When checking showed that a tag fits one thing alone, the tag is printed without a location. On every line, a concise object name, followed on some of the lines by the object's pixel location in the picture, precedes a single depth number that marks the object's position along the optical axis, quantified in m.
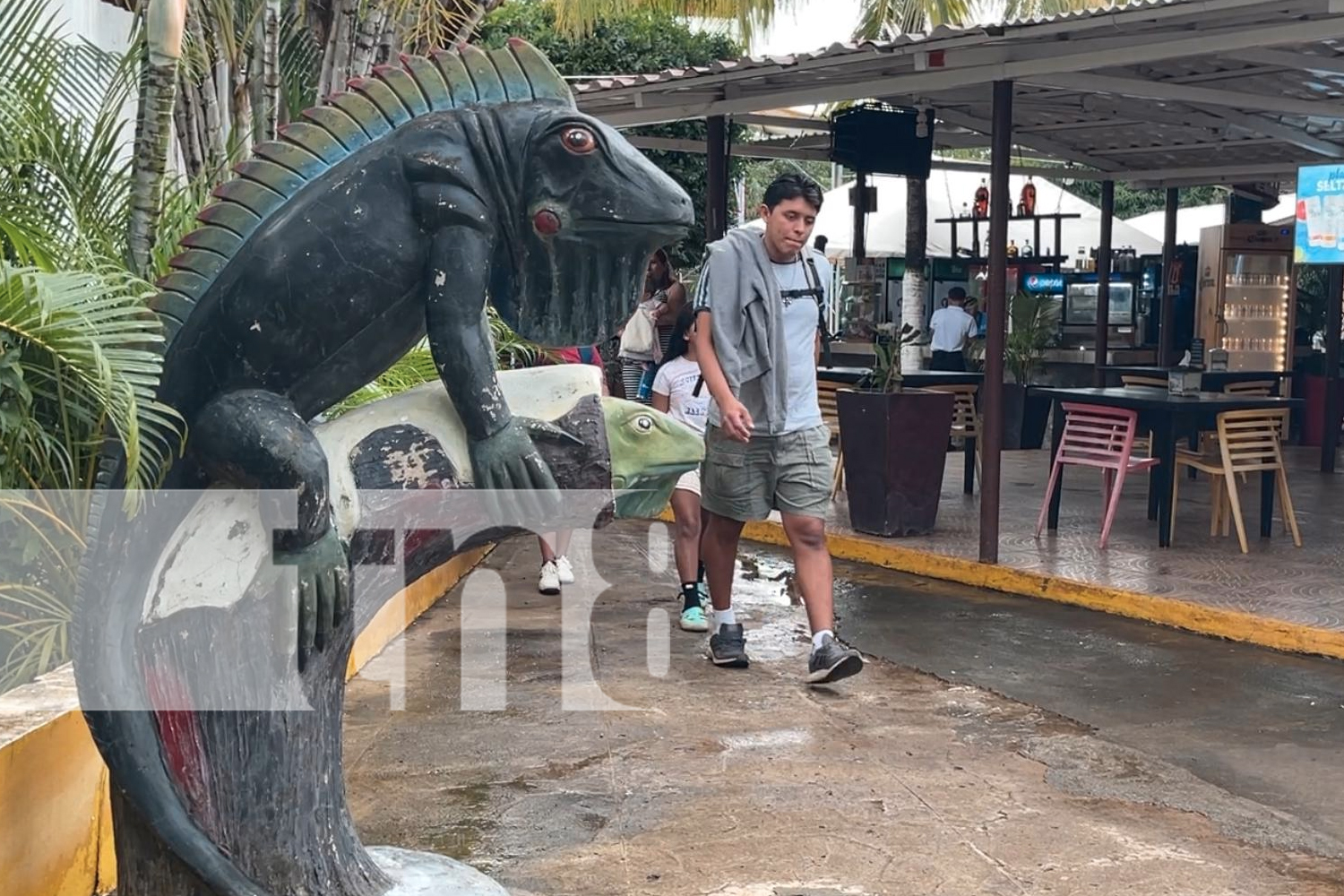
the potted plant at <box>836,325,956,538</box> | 8.16
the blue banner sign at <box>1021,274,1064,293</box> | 17.95
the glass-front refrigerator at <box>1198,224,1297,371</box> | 15.23
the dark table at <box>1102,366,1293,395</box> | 10.73
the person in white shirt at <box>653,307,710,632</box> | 6.23
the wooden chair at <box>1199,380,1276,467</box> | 9.70
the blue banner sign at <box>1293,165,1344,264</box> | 9.83
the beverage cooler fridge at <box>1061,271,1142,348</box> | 17.52
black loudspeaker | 11.27
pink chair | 8.12
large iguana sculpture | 2.24
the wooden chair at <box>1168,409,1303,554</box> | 8.08
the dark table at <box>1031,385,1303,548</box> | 8.02
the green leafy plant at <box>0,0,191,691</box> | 2.83
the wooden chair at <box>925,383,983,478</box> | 9.95
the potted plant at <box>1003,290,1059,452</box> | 12.91
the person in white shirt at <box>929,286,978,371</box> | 15.24
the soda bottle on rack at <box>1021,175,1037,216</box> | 18.73
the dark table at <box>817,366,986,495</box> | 9.89
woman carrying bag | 9.28
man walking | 5.30
